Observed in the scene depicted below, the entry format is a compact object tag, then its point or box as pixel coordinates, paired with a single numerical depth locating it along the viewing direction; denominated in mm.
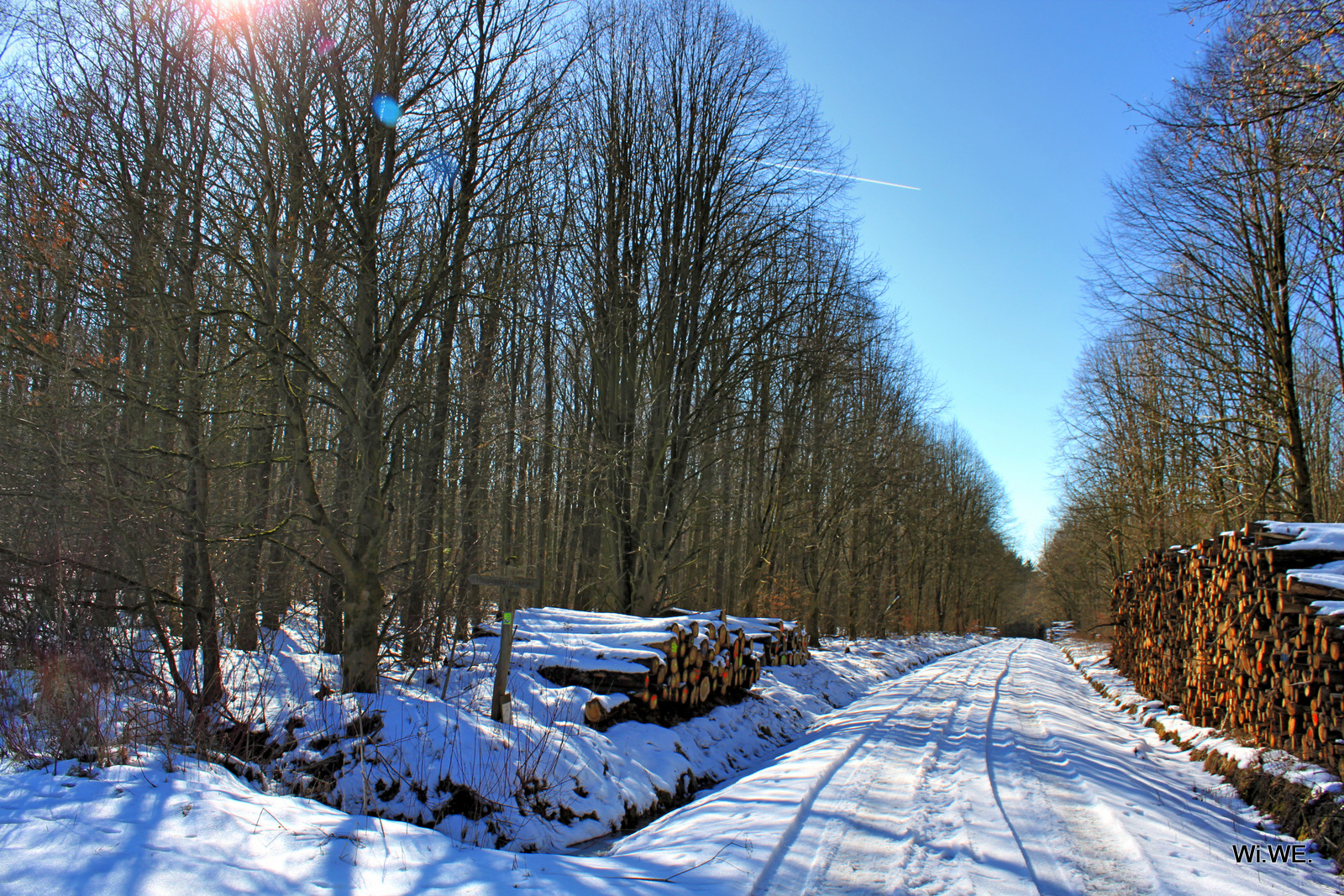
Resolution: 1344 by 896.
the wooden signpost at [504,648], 7285
